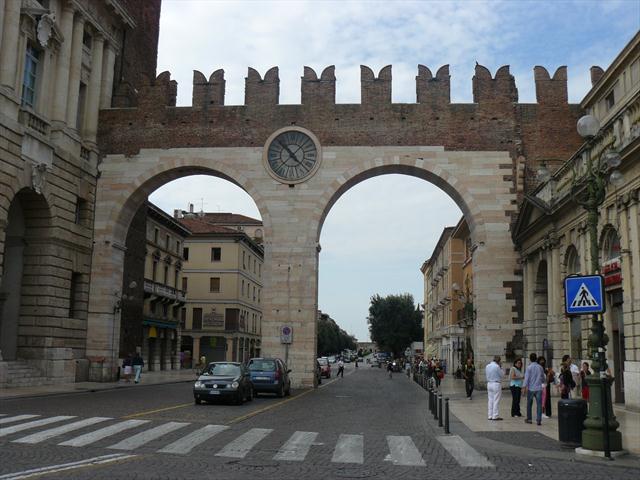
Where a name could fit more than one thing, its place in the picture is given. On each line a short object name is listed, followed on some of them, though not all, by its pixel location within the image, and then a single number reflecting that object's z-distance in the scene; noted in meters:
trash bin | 11.69
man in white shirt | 16.25
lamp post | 10.77
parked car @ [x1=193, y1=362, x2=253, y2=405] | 19.31
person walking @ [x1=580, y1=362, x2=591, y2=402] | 16.50
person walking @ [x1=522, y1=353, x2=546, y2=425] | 15.57
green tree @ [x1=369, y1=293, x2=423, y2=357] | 95.62
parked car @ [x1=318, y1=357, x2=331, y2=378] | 49.78
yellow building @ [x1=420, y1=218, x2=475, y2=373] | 48.47
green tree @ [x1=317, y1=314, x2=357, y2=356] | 126.38
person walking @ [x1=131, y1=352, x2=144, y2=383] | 31.11
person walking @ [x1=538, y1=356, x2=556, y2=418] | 17.41
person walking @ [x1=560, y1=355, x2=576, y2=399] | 16.80
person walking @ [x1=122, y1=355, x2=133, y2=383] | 30.77
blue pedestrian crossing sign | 11.17
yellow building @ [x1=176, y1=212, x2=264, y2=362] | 63.84
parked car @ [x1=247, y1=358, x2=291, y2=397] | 23.75
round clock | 30.52
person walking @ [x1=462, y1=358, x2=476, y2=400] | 24.16
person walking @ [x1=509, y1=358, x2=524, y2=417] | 17.08
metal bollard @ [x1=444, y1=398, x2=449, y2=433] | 13.73
